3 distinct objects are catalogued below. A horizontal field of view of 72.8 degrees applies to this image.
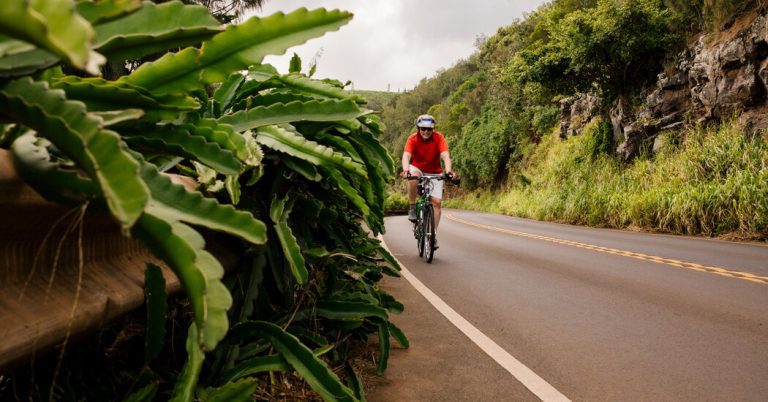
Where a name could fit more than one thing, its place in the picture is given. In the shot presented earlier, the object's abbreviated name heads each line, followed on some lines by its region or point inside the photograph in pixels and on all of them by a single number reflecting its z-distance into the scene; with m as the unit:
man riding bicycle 8.89
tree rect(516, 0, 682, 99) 19.66
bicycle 8.58
